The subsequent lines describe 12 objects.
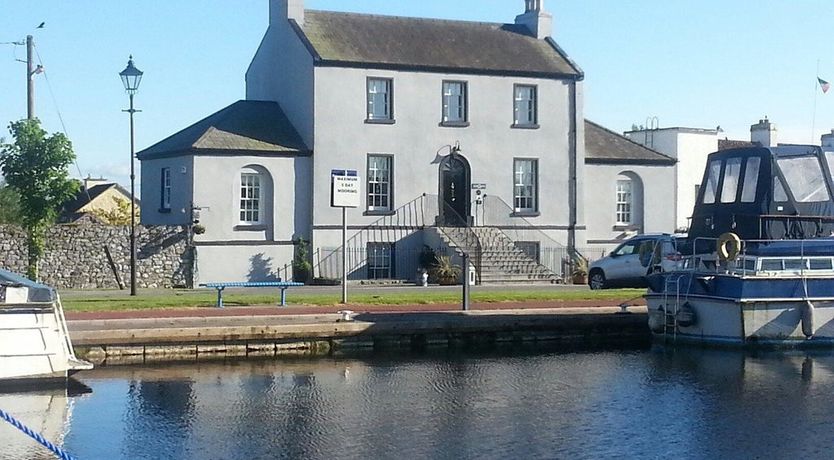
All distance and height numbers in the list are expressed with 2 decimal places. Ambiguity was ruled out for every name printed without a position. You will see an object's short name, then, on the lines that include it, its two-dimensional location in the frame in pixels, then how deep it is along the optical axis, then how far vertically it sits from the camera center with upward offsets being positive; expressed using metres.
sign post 30.11 +1.83
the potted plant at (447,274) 40.32 -0.24
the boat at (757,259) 25.55 +0.19
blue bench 27.66 -0.46
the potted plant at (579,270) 41.84 -0.09
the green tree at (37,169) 32.69 +2.52
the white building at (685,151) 60.50 +5.78
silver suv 35.75 +0.02
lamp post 31.14 +4.70
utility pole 41.71 +5.93
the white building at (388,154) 40.59 +3.81
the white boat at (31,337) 19.47 -1.15
